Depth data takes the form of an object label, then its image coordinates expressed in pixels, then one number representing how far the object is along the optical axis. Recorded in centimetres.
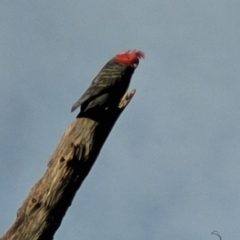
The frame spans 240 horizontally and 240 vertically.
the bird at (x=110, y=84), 1324
